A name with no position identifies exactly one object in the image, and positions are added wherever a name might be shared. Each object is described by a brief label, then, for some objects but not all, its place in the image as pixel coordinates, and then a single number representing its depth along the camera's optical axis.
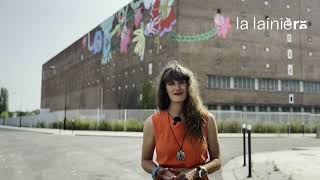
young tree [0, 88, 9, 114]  138.12
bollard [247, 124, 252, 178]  10.87
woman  3.14
